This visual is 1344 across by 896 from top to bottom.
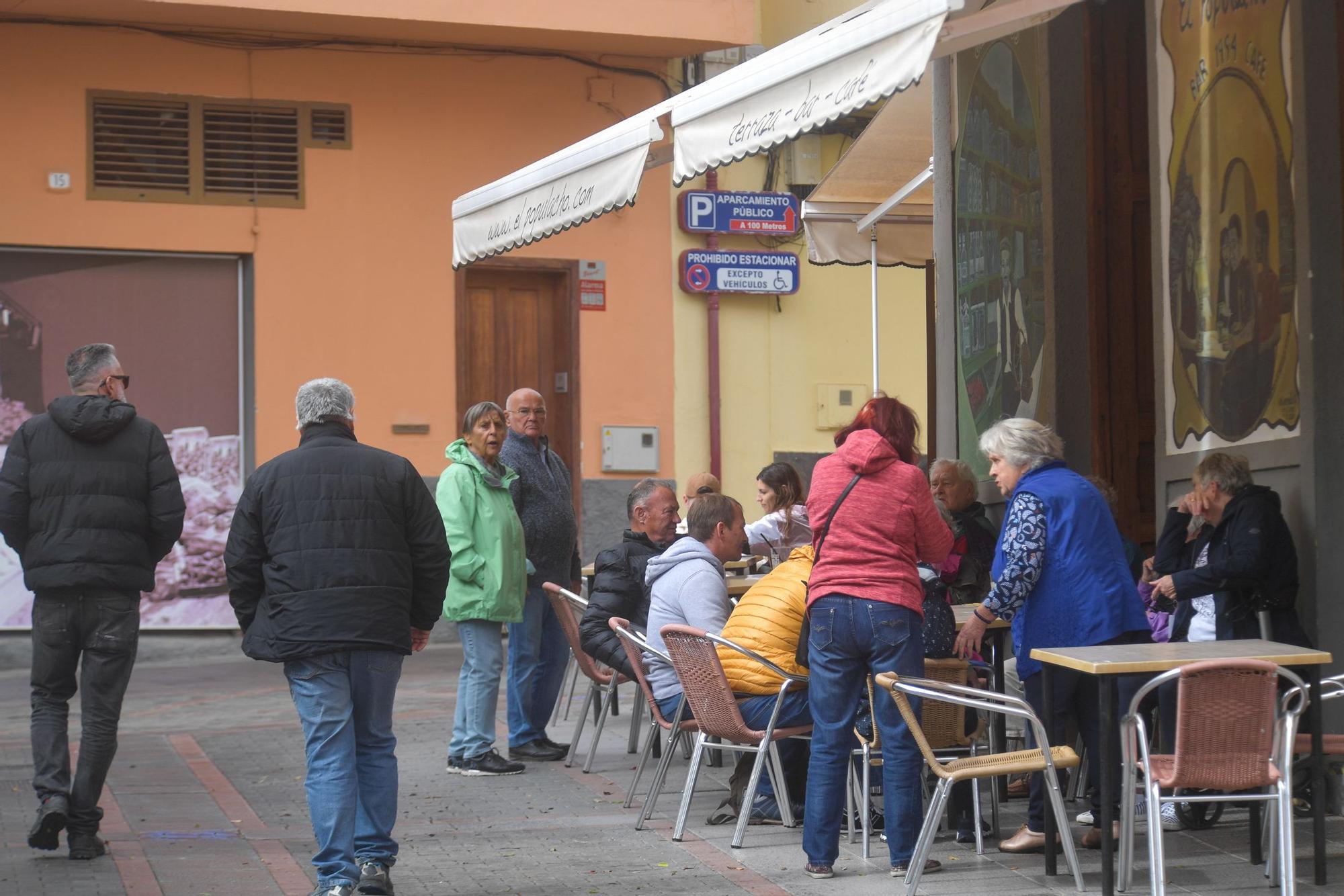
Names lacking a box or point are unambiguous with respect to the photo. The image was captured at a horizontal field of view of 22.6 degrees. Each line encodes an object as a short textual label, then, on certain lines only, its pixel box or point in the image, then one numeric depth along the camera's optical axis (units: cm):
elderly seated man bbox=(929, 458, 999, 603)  1588
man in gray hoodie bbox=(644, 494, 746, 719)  1363
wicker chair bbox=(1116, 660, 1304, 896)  1013
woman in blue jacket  1191
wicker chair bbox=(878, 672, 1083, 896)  1074
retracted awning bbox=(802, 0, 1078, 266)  2183
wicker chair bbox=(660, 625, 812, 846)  1252
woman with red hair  1148
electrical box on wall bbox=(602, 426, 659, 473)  2891
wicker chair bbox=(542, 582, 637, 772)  1595
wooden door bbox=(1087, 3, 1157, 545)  1769
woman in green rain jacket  1595
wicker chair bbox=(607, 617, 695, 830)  1344
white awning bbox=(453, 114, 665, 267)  1476
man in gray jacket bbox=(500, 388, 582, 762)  1675
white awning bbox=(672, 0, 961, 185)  1137
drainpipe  2944
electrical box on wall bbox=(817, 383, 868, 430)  3007
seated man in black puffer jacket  1496
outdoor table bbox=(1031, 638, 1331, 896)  1052
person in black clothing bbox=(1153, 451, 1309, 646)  1297
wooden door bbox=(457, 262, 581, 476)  2866
